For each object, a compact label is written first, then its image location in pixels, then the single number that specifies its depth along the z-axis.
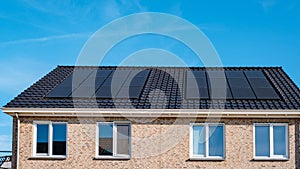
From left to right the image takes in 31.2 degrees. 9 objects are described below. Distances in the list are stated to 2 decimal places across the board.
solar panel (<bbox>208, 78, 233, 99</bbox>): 22.48
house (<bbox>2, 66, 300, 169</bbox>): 21.03
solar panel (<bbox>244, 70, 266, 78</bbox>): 25.77
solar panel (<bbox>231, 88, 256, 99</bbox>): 22.31
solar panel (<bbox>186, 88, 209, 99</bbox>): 22.40
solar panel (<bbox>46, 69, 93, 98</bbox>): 22.78
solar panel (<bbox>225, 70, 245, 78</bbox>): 25.77
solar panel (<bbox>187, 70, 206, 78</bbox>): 25.74
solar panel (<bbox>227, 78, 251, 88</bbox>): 23.88
